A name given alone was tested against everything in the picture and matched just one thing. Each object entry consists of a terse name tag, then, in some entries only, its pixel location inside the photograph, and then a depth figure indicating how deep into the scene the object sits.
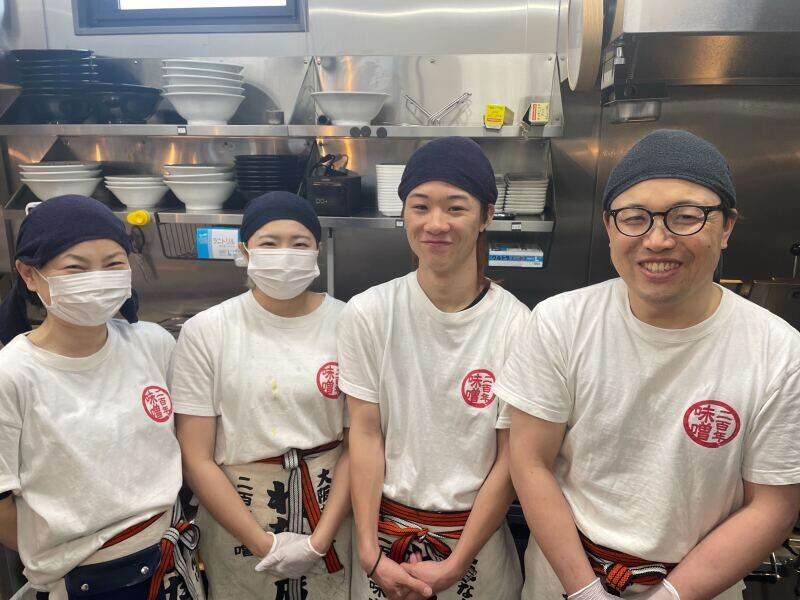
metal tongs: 2.43
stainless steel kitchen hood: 1.45
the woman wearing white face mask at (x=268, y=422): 1.55
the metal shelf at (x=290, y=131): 2.10
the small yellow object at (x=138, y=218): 2.29
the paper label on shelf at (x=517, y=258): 2.21
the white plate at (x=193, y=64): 2.14
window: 2.57
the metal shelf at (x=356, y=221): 2.12
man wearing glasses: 1.09
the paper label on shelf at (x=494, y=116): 2.10
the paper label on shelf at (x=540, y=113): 2.05
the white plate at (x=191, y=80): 2.16
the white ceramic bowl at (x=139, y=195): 2.35
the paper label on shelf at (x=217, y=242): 2.23
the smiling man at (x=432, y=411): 1.44
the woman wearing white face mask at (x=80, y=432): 1.32
